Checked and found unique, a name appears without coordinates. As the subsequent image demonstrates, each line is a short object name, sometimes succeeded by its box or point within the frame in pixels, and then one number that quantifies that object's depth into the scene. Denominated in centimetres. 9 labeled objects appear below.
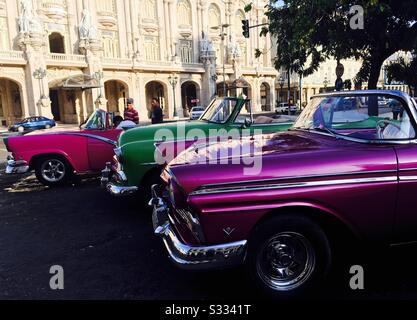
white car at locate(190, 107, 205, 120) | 3694
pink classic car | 776
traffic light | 2005
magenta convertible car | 302
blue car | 2864
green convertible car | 552
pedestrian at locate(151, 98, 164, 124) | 1079
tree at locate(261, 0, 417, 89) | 844
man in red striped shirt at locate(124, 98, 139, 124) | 992
